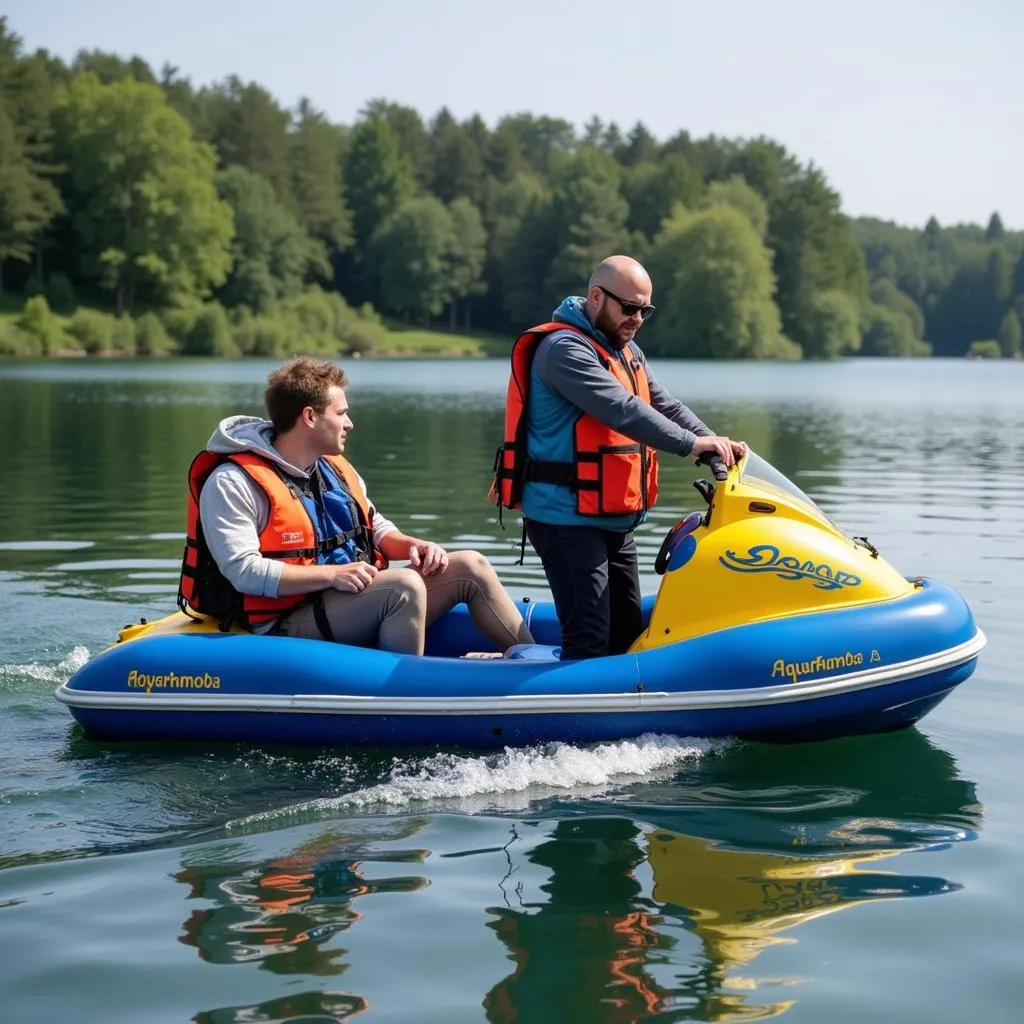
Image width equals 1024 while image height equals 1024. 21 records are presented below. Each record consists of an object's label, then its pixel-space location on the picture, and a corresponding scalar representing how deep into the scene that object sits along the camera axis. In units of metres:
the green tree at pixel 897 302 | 141.12
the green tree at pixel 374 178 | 85.25
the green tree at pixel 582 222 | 78.94
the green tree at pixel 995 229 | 185.38
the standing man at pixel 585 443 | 5.28
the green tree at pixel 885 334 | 115.25
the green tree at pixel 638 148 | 108.31
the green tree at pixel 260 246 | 66.12
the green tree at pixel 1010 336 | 134.62
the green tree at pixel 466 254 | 81.94
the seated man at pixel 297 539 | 5.28
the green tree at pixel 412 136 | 96.12
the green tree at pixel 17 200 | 57.34
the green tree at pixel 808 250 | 79.89
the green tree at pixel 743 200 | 80.12
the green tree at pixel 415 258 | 79.25
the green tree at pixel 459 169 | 94.88
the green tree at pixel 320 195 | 80.00
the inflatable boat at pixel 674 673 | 5.27
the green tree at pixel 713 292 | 67.50
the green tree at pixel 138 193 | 60.72
